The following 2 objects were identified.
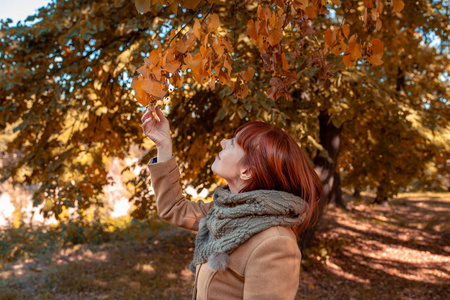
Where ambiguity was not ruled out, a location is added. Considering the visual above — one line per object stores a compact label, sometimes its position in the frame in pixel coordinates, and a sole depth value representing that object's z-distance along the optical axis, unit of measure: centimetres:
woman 121
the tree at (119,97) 367
